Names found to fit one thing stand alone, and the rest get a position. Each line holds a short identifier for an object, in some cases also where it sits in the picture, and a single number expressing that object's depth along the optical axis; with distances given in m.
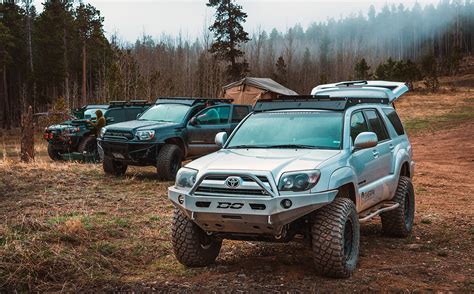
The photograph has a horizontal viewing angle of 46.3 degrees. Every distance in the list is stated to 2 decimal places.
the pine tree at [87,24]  55.98
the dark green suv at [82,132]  17.25
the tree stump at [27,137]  15.99
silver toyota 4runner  5.18
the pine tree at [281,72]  66.44
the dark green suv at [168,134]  12.56
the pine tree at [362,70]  53.50
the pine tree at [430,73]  49.88
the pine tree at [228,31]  48.25
